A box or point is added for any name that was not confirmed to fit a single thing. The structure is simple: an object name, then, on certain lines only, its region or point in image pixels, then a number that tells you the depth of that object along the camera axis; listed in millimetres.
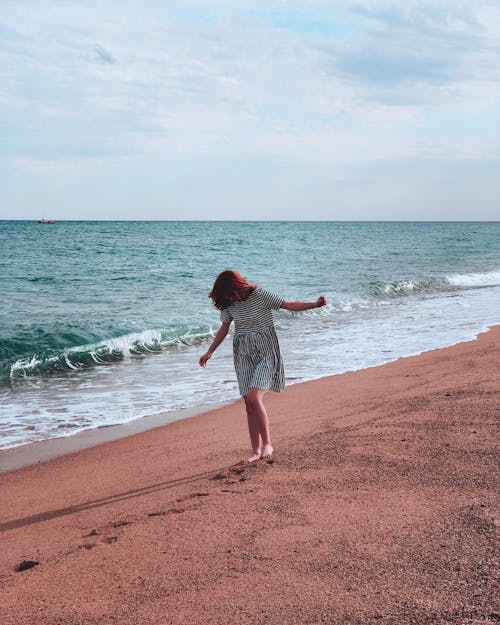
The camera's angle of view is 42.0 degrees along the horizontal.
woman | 5418
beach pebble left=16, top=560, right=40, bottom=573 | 3756
